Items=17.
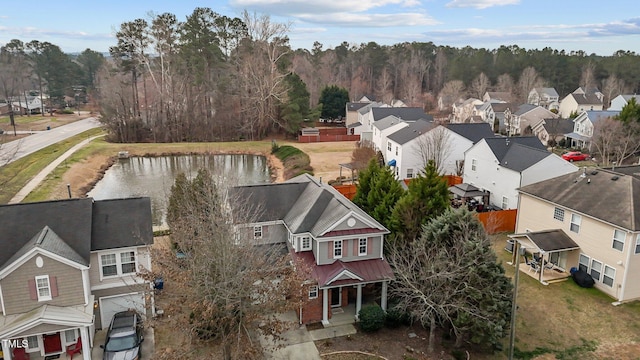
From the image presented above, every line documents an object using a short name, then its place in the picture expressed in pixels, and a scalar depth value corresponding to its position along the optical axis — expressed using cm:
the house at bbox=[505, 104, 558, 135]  6662
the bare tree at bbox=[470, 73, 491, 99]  9975
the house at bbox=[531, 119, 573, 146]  5988
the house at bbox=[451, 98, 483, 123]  7906
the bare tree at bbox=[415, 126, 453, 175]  3900
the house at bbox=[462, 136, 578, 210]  3119
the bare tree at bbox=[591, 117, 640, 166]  4509
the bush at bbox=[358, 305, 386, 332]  1794
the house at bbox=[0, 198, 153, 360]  1556
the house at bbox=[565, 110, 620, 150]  5522
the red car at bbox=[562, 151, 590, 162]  5009
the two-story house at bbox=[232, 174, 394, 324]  1873
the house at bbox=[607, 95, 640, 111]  7690
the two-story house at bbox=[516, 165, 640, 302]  2020
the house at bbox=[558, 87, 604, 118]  8094
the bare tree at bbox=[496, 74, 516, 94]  10031
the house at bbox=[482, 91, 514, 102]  9056
